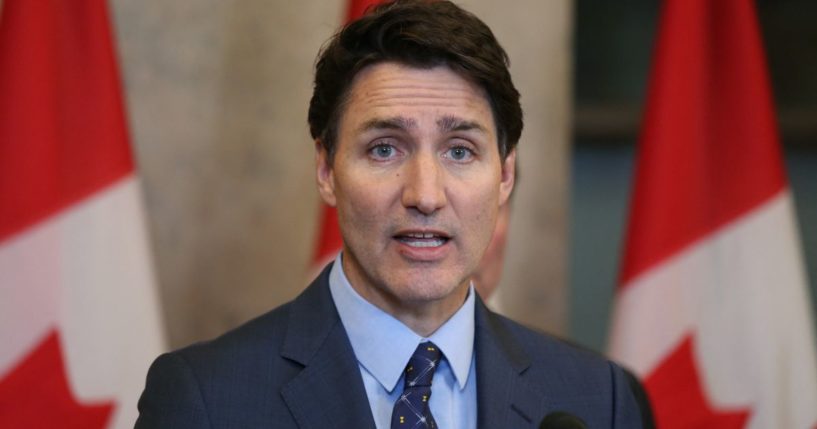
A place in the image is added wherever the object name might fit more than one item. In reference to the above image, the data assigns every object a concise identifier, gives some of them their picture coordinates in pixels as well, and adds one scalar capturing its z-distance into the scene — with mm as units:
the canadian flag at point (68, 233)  5793
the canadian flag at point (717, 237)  6992
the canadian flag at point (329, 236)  6602
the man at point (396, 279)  3848
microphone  3350
